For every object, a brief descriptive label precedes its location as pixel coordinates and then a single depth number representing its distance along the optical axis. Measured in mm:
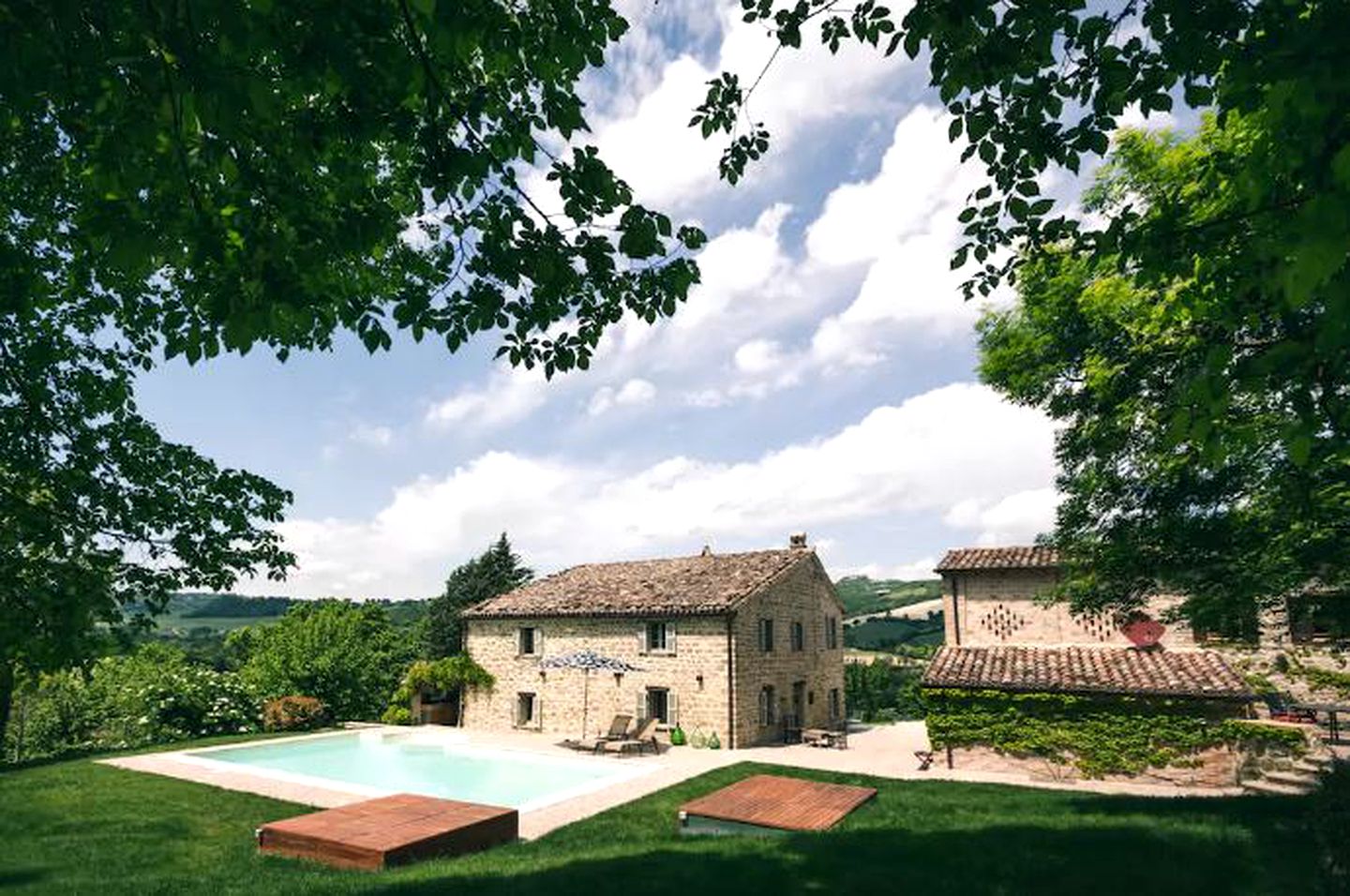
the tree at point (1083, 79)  3217
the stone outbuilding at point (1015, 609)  21922
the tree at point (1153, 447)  10352
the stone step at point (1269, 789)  16141
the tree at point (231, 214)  3598
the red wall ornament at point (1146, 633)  21359
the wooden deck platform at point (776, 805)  12938
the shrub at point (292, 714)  28297
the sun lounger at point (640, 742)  24766
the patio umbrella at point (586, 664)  27953
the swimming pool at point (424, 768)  20203
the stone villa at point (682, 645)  26469
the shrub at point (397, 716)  31547
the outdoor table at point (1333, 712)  18547
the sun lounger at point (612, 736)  25120
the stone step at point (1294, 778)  17078
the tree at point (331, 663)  31609
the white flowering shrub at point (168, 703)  26219
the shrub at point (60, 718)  27906
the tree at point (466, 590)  48344
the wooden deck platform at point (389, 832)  11656
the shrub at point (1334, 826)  8008
